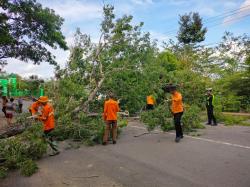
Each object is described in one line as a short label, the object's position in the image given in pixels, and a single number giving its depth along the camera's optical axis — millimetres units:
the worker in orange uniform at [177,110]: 5696
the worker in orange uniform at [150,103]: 9317
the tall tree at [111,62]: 7184
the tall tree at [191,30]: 21303
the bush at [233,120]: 8151
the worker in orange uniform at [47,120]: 5121
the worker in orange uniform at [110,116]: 5837
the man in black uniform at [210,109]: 8012
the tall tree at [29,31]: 10174
